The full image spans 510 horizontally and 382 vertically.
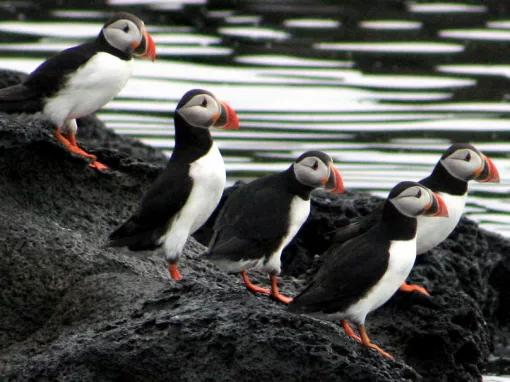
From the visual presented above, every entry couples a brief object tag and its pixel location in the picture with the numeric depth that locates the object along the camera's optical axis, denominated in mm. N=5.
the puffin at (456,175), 19547
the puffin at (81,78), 18937
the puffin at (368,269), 15133
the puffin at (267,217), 16141
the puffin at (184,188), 16453
